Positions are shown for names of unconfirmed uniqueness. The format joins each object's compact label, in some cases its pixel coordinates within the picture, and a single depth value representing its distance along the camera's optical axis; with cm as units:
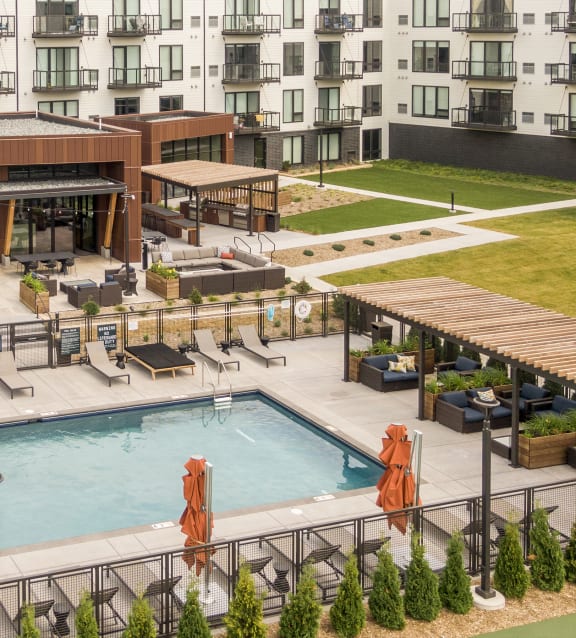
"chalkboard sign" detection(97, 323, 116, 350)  3709
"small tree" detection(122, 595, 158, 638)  1905
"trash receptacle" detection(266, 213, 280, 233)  5456
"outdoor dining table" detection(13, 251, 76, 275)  4597
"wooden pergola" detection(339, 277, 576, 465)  2819
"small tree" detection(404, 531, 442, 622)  2088
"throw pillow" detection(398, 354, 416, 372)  3447
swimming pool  2652
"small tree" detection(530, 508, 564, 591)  2197
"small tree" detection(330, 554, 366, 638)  2030
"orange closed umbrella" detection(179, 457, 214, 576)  2217
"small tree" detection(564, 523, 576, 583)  2234
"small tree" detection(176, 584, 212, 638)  1934
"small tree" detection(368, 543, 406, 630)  2069
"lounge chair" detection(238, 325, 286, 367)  3706
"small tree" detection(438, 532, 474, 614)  2106
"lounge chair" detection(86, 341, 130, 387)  3516
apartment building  6500
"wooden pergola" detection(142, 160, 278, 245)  5109
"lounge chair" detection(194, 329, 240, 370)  3703
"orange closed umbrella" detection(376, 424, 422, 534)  2375
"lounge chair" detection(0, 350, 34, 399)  3372
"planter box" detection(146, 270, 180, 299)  4309
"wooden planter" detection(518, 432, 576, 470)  2850
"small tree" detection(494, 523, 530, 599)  2159
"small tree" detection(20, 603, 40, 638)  1856
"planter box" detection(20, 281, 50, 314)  4103
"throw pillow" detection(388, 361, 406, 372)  3434
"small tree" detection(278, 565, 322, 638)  1989
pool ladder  3391
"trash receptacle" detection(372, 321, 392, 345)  3762
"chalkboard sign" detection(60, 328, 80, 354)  3638
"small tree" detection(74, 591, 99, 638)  1894
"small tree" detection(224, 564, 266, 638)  1967
